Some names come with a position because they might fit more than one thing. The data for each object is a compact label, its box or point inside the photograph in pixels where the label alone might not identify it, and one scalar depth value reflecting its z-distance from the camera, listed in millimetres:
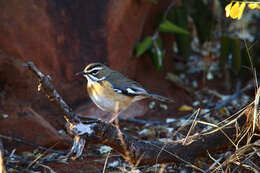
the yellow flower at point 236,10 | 8078
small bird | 12117
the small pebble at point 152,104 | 15822
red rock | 13141
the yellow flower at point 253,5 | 7950
